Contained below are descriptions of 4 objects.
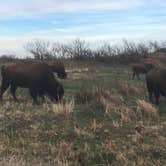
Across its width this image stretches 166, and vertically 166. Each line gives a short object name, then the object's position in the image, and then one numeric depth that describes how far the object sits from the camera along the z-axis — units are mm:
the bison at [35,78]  17156
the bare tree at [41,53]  50412
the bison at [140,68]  32344
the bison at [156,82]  17578
